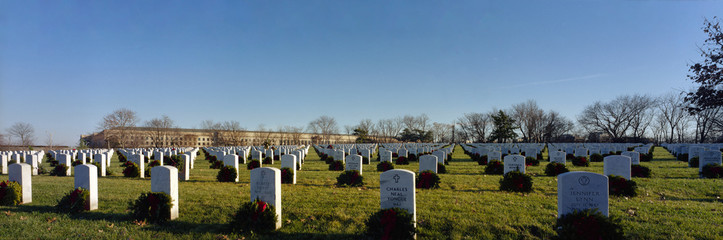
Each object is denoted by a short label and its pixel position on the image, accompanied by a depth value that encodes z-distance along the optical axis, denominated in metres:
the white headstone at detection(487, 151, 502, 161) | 18.36
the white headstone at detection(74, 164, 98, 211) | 7.43
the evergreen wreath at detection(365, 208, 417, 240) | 5.22
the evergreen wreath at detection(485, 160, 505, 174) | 15.05
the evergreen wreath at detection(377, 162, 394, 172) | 15.71
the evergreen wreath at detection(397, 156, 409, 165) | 21.42
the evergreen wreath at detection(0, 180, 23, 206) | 7.93
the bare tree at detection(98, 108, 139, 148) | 49.62
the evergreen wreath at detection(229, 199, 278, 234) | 5.88
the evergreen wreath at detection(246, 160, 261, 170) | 16.92
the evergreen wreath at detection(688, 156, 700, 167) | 16.61
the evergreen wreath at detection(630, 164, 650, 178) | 12.55
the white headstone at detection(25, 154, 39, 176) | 15.85
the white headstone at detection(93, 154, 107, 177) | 15.20
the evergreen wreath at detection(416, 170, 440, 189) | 10.48
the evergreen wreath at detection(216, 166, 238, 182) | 13.16
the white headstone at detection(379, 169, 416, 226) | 5.72
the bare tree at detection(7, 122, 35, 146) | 58.09
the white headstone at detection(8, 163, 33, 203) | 8.32
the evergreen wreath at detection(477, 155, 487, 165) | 19.75
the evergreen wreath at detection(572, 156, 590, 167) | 18.08
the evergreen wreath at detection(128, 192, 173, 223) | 6.52
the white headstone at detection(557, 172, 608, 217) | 5.29
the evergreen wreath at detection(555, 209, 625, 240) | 4.47
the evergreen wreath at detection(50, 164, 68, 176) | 15.39
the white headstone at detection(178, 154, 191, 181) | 13.56
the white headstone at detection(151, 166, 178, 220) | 6.75
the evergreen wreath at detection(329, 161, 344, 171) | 18.06
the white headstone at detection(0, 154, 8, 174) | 16.36
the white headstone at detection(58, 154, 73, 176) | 15.71
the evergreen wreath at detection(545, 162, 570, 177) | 13.50
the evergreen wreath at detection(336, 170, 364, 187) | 11.59
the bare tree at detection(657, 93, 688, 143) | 61.28
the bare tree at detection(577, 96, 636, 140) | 64.38
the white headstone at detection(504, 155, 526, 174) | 12.30
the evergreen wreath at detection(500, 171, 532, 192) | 9.91
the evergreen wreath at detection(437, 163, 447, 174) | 15.36
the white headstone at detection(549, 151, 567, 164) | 16.12
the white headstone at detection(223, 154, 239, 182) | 13.47
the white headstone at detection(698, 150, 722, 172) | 13.46
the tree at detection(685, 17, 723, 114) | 6.75
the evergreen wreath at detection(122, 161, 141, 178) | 14.54
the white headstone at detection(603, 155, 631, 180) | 9.73
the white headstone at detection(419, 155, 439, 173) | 12.86
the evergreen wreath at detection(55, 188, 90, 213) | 7.16
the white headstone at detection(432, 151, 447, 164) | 17.45
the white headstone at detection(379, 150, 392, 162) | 20.30
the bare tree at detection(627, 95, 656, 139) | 64.12
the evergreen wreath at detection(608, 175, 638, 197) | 8.78
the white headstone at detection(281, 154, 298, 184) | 12.72
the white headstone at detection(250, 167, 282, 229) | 6.25
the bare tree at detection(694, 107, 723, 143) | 54.41
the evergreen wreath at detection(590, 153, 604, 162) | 22.12
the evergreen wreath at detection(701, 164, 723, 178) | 12.22
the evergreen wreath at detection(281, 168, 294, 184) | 12.30
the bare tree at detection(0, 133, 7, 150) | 52.09
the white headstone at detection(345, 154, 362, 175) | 12.65
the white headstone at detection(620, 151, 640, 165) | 15.23
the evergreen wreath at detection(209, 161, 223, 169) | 19.19
